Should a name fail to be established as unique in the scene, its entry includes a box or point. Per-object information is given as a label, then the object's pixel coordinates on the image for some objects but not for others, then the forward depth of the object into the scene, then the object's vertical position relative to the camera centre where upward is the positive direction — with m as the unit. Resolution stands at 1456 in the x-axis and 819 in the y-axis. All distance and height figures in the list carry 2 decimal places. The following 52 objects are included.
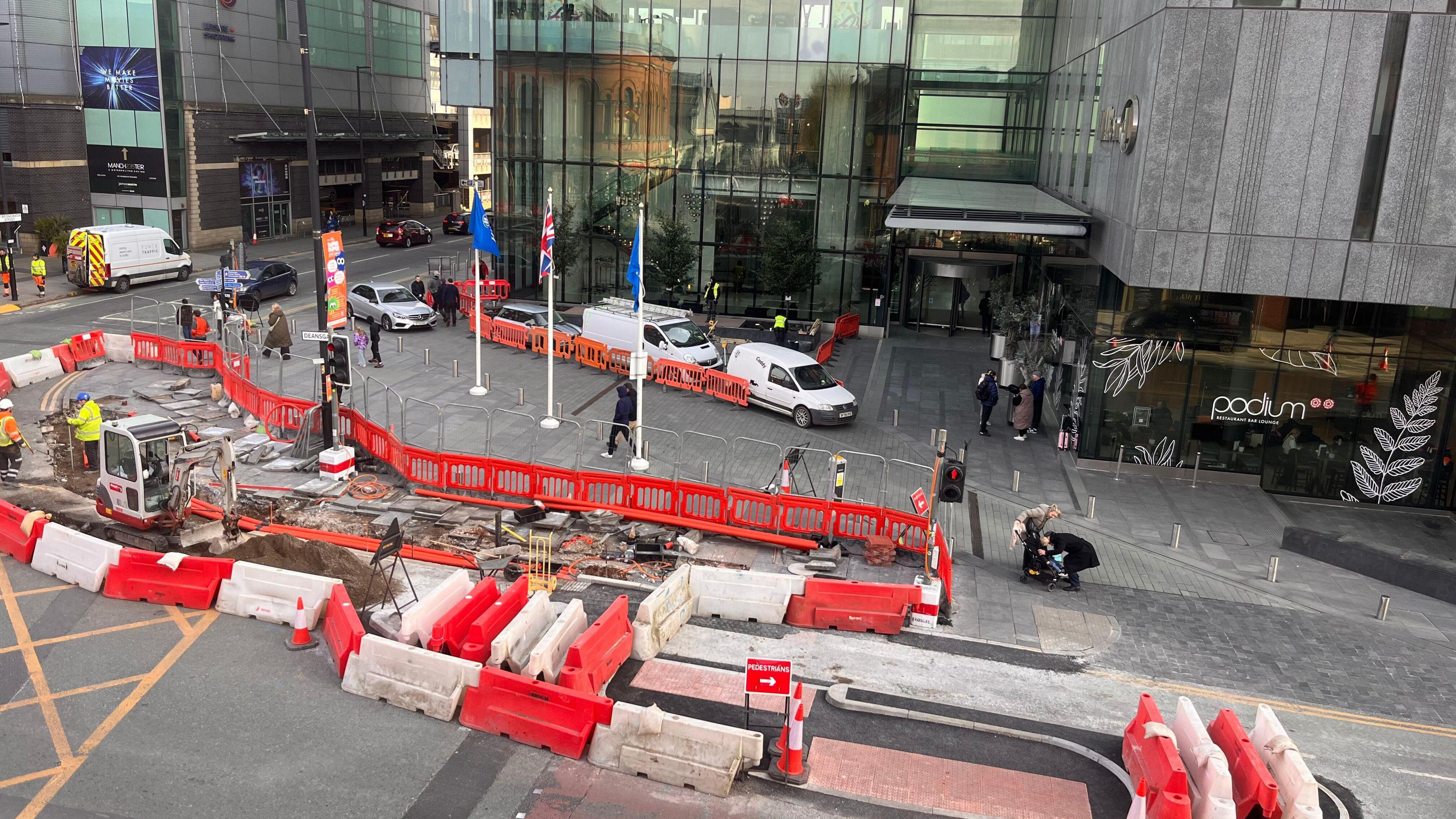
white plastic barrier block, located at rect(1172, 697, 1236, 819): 9.94 -5.58
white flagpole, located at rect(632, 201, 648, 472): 20.52 -3.85
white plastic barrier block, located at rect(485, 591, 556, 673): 11.99 -5.61
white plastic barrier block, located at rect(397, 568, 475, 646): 12.41 -5.47
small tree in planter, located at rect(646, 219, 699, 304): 36.28 -3.26
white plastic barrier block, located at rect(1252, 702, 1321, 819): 10.13 -5.62
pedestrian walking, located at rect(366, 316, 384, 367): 28.12 -5.16
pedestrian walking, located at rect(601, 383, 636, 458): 21.61 -5.18
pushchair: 16.55 -5.98
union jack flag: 22.86 -1.84
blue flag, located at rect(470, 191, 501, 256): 24.44 -1.84
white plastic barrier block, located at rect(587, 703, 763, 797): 10.65 -5.86
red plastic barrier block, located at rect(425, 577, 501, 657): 12.36 -5.55
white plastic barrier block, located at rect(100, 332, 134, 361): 27.88 -5.46
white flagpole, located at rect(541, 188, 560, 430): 22.83 -4.64
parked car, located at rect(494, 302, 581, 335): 31.27 -4.80
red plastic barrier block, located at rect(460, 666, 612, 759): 11.09 -5.84
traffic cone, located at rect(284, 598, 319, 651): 13.08 -5.97
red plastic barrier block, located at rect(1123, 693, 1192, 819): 9.89 -5.69
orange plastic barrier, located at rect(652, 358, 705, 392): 27.34 -5.49
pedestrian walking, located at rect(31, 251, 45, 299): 35.09 -4.63
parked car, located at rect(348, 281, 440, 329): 32.75 -4.91
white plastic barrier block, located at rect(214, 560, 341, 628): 13.64 -5.75
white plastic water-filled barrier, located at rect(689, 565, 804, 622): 14.69 -5.88
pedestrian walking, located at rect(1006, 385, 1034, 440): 24.72 -5.42
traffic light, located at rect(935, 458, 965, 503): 15.73 -4.55
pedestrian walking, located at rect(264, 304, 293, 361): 27.20 -4.80
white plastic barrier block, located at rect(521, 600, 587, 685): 11.79 -5.56
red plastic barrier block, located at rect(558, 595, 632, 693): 11.54 -5.56
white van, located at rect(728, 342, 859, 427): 24.66 -5.17
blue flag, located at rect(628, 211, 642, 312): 21.34 -2.29
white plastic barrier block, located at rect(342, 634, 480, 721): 11.69 -5.81
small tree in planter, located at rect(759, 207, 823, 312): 35.41 -3.19
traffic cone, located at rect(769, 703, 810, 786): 10.79 -5.98
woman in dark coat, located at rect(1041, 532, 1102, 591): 16.45 -5.73
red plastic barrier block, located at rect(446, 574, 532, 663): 12.23 -5.52
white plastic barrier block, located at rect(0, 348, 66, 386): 25.19 -5.66
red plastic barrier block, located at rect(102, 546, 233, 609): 14.01 -5.77
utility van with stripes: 35.91 -4.19
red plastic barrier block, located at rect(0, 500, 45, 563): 15.17 -5.75
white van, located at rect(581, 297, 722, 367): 28.16 -4.70
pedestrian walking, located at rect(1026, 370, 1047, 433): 24.97 -5.05
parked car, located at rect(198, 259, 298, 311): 35.81 -4.73
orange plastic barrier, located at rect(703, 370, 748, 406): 26.27 -5.56
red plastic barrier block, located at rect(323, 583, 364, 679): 12.35 -5.65
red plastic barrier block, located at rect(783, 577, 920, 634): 14.62 -5.95
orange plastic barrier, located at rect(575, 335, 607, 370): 29.30 -5.40
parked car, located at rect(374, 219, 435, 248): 52.53 -4.25
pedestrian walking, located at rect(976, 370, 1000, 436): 24.61 -4.99
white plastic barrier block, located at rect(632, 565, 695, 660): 13.11 -5.74
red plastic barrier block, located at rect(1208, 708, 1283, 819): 10.31 -5.74
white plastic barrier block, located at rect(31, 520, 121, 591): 14.34 -5.72
